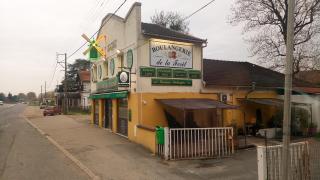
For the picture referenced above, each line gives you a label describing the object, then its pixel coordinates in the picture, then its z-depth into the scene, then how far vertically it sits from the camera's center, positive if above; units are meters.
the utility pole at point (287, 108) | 5.62 -0.34
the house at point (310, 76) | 26.21 +1.94
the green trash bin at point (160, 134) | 10.12 -1.74
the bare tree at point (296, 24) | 17.69 +5.24
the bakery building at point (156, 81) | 12.51 +0.67
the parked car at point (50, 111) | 30.05 -2.20
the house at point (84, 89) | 37.13 +0.70
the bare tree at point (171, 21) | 30.76 +9.33
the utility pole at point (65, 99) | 32.42 -0.84
